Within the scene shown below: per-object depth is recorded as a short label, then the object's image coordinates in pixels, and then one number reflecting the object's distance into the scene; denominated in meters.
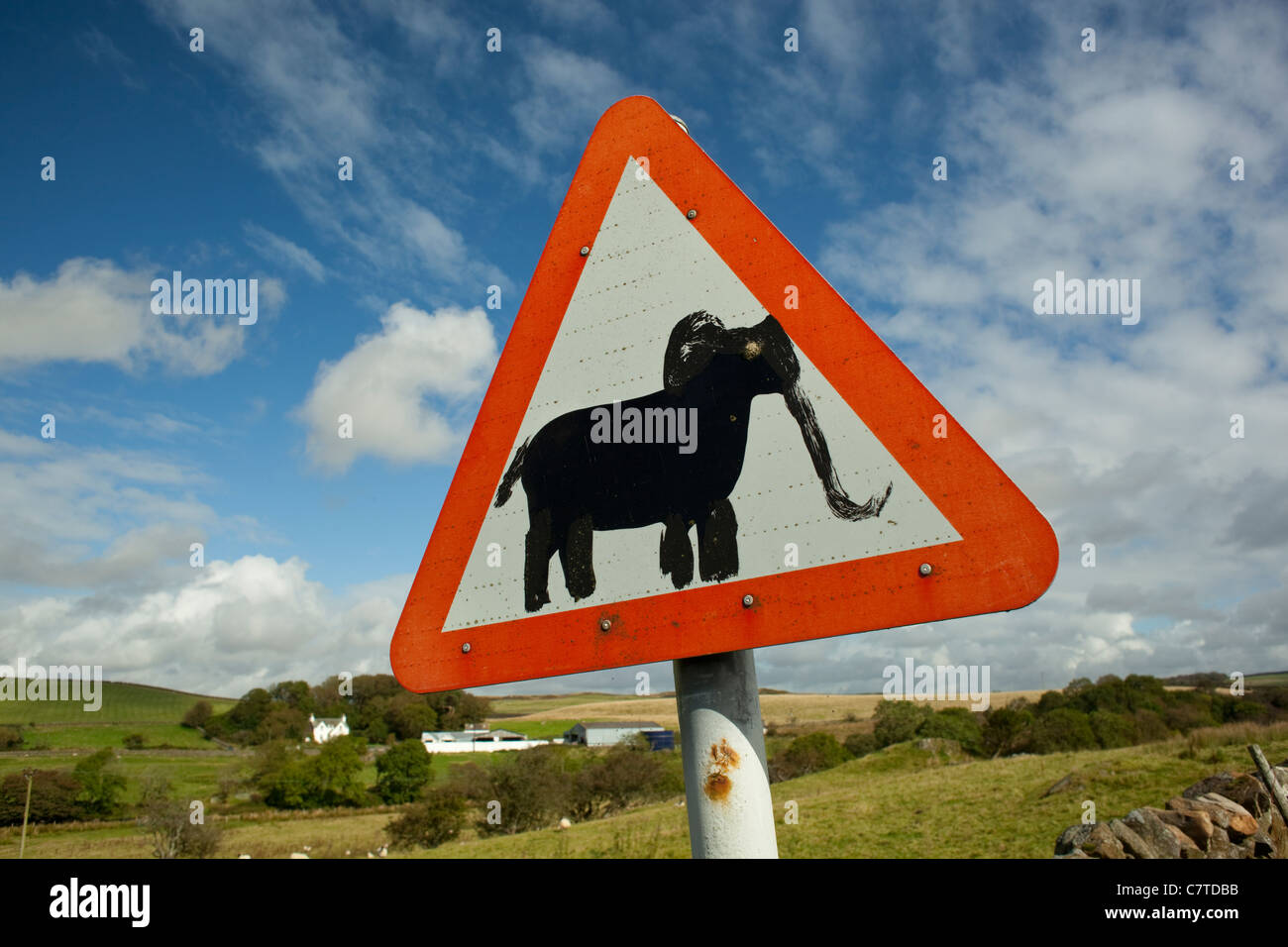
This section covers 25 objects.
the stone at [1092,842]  5.25
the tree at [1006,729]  27.35
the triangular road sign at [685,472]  1.45
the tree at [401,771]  47.72
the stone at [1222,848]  4.91
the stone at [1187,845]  5.07
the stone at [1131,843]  5.11
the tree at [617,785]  28.73
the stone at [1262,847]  4.82
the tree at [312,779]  47.03
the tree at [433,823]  28.30
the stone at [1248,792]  5.87
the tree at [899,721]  36.72
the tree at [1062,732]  27.00
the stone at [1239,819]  5.43
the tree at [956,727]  29.62
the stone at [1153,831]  5.09
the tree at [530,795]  27.38
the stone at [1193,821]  5.34
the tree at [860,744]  35.19
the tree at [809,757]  31.00
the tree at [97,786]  33.57
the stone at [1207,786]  6.65
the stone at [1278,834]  4.04
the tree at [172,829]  29.88
